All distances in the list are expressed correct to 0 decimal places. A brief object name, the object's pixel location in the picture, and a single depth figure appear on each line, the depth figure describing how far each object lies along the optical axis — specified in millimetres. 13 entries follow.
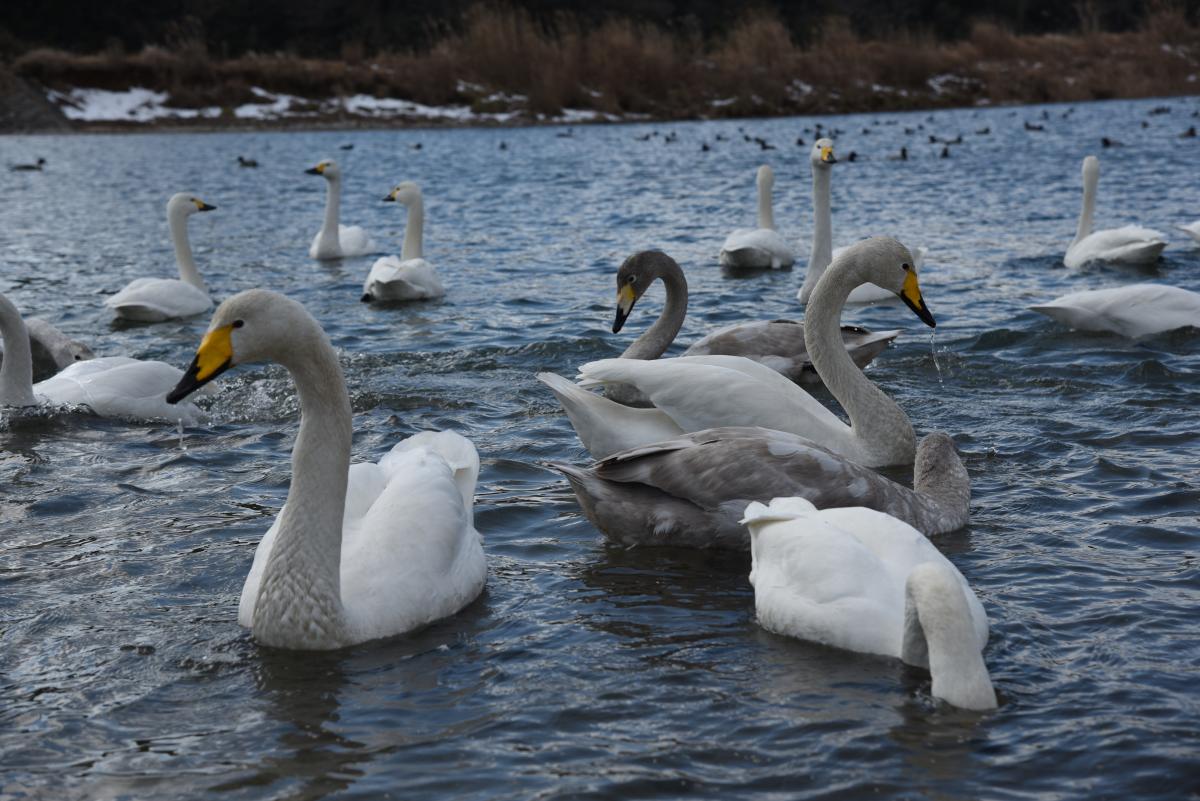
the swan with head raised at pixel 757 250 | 13062
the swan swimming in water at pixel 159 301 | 10969
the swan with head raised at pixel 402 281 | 11750
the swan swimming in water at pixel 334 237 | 15367
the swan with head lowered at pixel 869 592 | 3994
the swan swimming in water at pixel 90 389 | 7719
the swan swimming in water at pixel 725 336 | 8039
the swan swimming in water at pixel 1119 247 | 12250
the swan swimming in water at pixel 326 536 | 4309
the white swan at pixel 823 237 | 10969
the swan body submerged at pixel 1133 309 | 8867
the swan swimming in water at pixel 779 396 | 6250
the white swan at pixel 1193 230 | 12297
